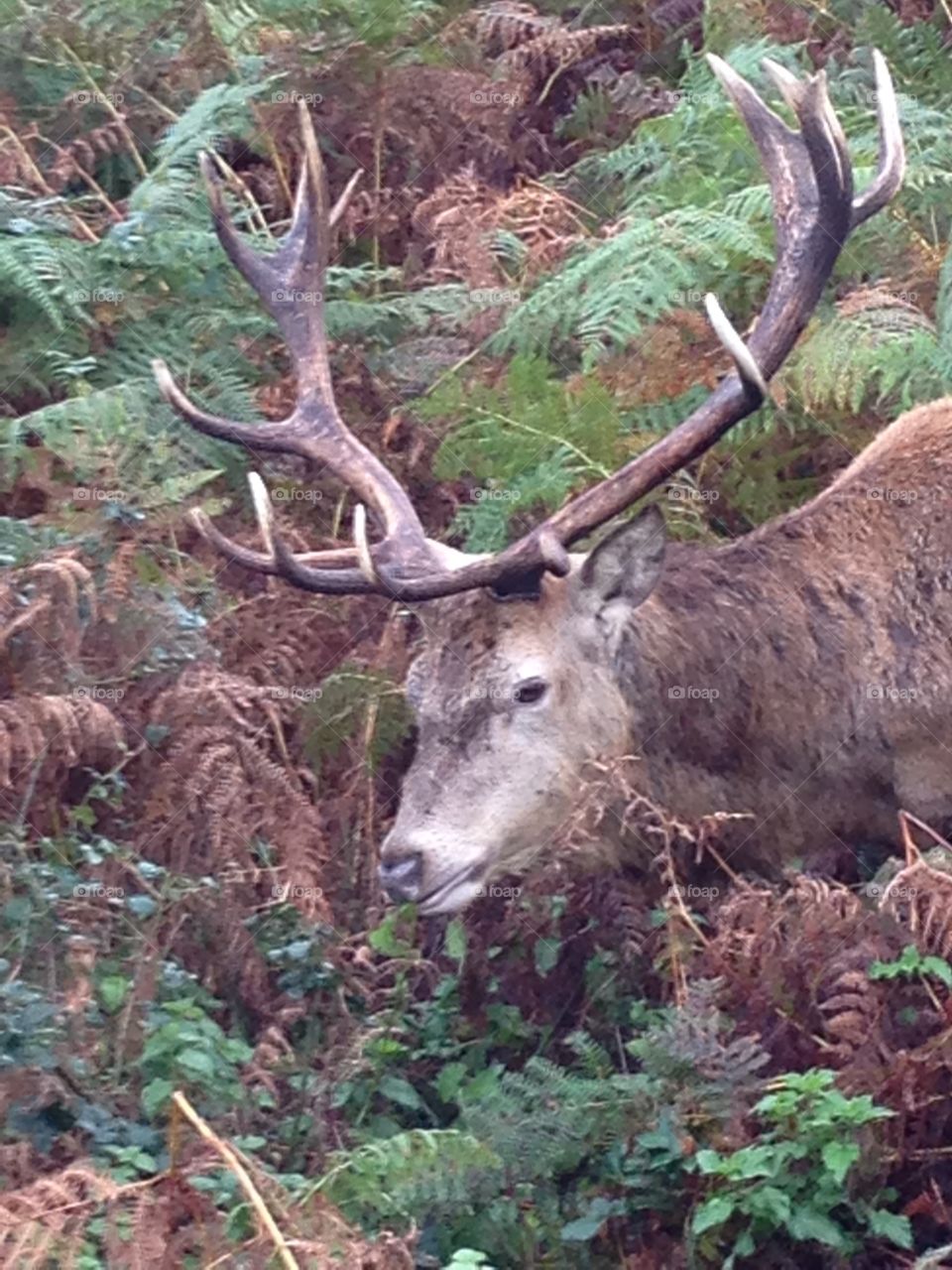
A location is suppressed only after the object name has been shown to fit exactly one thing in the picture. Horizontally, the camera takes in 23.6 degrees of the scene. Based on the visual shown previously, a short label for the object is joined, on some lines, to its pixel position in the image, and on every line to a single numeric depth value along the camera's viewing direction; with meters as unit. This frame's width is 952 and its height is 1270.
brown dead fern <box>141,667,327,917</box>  6.03
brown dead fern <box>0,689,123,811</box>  5.66
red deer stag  5.73
